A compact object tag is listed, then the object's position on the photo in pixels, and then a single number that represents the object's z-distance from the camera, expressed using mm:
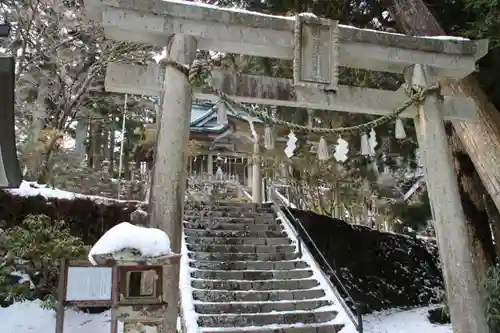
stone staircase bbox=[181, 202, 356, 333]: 6887
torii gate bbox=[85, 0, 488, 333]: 4762
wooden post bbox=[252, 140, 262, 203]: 14133
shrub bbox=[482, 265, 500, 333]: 6289
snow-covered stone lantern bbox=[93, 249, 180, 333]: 3951
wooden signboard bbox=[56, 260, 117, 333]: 5594
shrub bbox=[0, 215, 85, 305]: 7523
